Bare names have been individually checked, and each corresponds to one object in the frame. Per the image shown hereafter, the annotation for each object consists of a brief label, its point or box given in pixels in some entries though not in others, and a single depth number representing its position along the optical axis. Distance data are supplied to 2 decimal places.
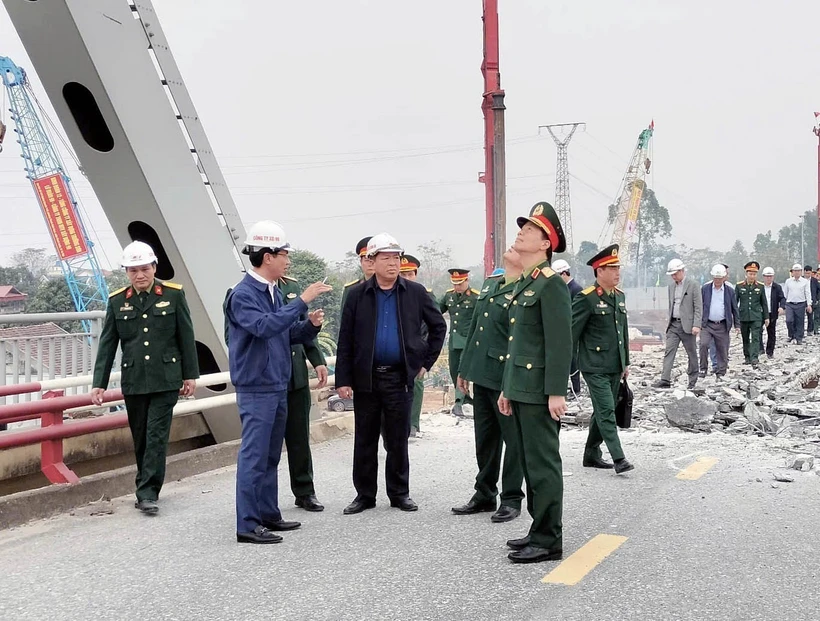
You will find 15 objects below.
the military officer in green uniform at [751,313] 16.47
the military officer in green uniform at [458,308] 10.61
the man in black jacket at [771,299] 18.95
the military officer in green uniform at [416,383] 9.10
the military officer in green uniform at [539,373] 4.86
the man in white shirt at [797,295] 21.03
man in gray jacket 13.23
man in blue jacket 5.38
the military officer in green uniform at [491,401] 6.03
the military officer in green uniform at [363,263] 7.34
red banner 33.66
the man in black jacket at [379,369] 6.30
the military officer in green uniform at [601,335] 7.53
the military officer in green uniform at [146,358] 6.30
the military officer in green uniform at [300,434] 6.35
